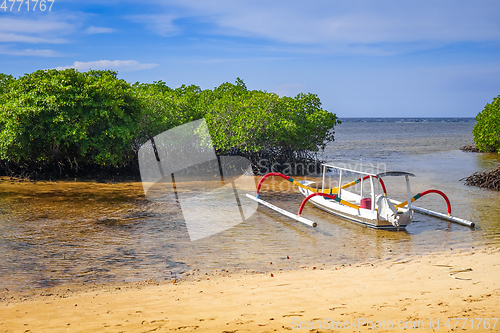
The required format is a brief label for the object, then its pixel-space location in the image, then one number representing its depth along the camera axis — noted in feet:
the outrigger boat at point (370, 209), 38.40
